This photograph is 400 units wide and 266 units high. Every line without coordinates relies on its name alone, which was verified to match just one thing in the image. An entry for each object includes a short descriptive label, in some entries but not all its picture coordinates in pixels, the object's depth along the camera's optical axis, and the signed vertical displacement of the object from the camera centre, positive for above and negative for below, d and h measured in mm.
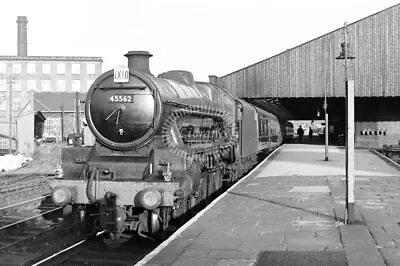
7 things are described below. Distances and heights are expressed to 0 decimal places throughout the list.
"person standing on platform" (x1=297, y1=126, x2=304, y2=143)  54150 -253
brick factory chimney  90375 +16794
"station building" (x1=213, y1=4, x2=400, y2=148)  36875 +3900
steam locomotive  9477 -512
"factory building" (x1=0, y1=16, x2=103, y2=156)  94250 +11099
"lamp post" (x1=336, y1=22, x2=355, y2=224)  9286 -367
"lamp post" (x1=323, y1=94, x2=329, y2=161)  26000 -331
